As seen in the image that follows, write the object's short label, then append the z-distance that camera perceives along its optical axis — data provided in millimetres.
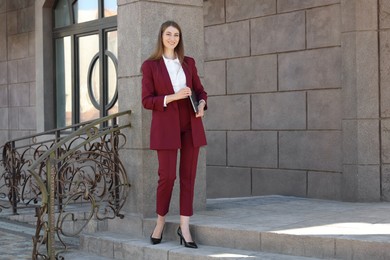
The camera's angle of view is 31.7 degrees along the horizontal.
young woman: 6664
